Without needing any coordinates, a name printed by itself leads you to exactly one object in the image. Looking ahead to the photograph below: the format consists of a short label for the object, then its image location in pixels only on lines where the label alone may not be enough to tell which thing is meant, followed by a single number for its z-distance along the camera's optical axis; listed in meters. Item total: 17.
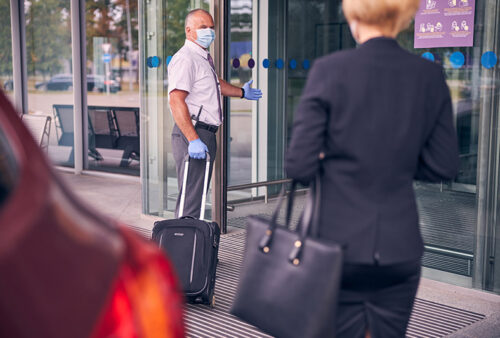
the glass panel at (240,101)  7.27
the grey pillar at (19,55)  11.23
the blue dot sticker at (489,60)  4.81
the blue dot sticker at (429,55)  5.17
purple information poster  4.93
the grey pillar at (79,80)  10.56
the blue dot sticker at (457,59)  5.02
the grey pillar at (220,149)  6.33
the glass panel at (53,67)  10.82
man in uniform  4.78
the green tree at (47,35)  10.77
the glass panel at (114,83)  10.26
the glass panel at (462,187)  4.91
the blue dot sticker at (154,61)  7.18
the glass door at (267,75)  7.39
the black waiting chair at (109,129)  10.30
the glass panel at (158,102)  7.13
